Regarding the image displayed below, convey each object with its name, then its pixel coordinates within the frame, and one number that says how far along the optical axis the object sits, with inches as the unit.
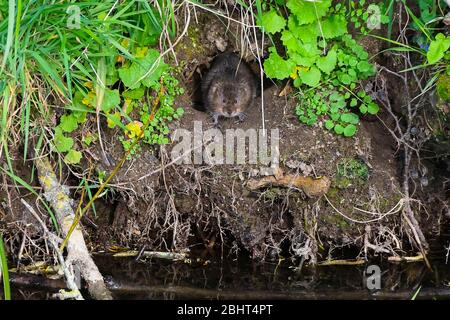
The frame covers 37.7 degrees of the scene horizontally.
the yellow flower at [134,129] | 167.0
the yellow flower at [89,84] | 158.4
